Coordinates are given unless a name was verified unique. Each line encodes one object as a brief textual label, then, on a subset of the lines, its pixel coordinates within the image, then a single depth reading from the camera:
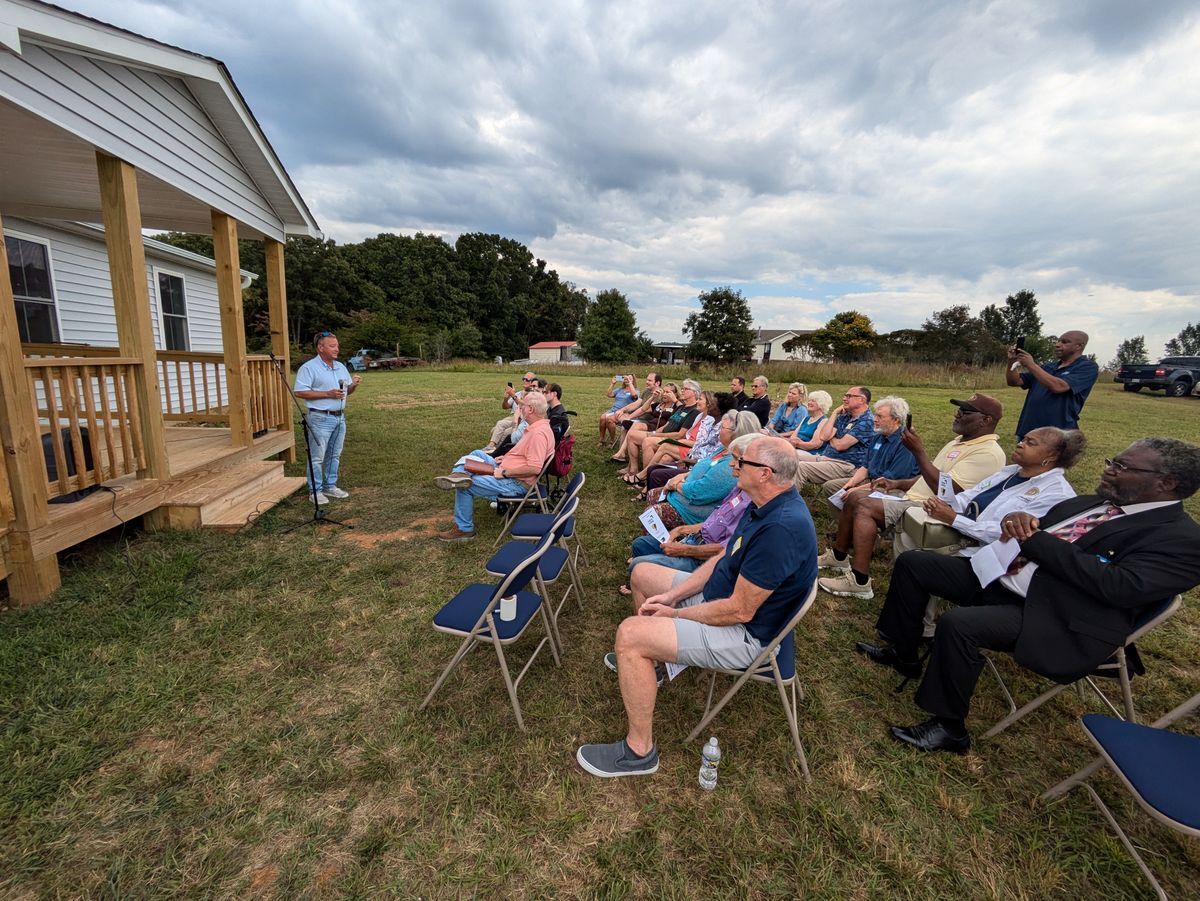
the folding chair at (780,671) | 2.12
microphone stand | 4.99
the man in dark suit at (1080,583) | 2.04
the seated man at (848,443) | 4.94
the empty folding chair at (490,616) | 2.34
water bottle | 2.19
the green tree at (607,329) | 48.75
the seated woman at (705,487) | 3.67
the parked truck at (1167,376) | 18.81
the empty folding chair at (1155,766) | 1.58
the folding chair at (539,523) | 3.60
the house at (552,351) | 57.00
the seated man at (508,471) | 4.68
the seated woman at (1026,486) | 2.77
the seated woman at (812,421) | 5.68
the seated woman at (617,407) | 8.97
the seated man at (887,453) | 4.12
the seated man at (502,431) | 6.51
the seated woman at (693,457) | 5.16
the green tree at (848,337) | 43.25
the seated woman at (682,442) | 5.73
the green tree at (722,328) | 37.88
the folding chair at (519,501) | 4.78
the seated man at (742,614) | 2.10
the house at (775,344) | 58.37
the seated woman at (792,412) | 6.55
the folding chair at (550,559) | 3.04
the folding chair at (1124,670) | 2.11
